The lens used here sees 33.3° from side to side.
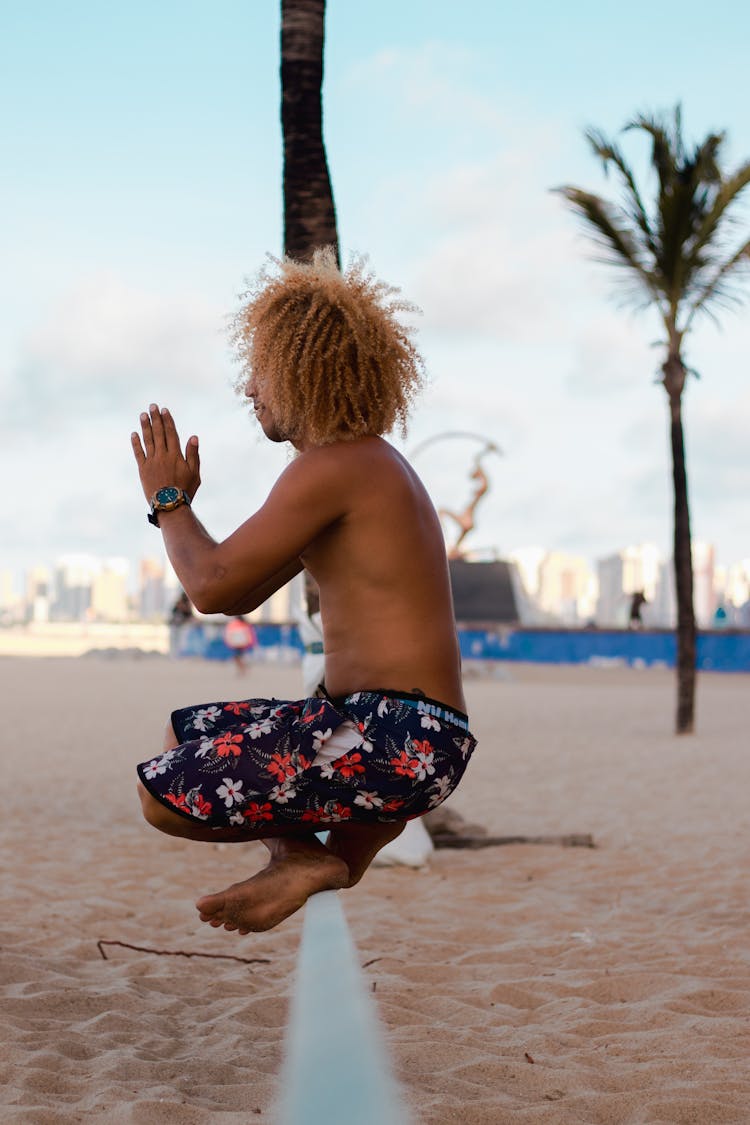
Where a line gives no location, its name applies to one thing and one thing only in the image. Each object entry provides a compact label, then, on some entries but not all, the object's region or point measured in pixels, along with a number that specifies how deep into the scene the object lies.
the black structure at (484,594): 36.12
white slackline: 1.66
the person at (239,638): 26.94
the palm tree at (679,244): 14.55
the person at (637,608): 33.30
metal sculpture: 35.34
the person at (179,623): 34.74
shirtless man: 2.46
